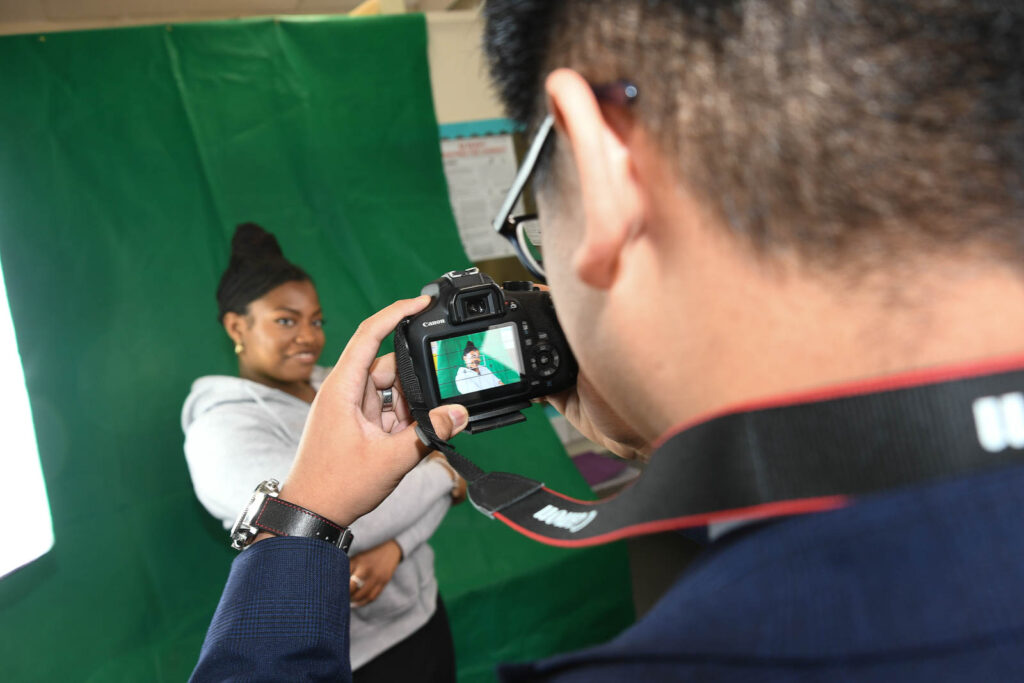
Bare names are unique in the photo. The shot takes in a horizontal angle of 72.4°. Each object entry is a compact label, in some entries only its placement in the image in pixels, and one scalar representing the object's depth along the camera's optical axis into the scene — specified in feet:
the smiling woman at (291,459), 3.73
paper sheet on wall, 6.39
